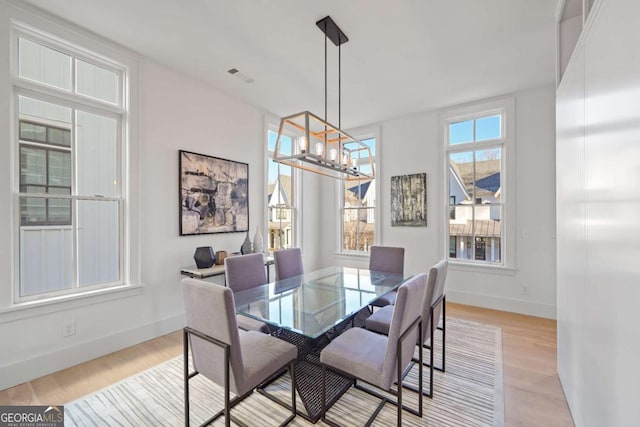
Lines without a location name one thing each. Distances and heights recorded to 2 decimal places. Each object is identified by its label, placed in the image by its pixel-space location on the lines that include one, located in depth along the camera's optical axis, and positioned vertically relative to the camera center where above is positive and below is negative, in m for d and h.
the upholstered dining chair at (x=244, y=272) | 2.61 -0.59
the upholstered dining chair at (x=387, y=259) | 3.29 -0.57
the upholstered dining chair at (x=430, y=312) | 1.92 -0.72
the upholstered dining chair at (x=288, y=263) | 3.18 -0.60
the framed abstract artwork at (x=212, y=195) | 3.31 +0.26
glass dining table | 1.83 -0.73
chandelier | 2.13 +0.58
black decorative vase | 3.24 -0.52
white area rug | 1.78 -1.36
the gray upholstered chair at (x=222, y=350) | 1.43 -0.79
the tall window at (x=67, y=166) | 2.28 +0.45
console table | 3.05 -0.66
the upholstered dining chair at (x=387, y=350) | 1.52 -0.88
